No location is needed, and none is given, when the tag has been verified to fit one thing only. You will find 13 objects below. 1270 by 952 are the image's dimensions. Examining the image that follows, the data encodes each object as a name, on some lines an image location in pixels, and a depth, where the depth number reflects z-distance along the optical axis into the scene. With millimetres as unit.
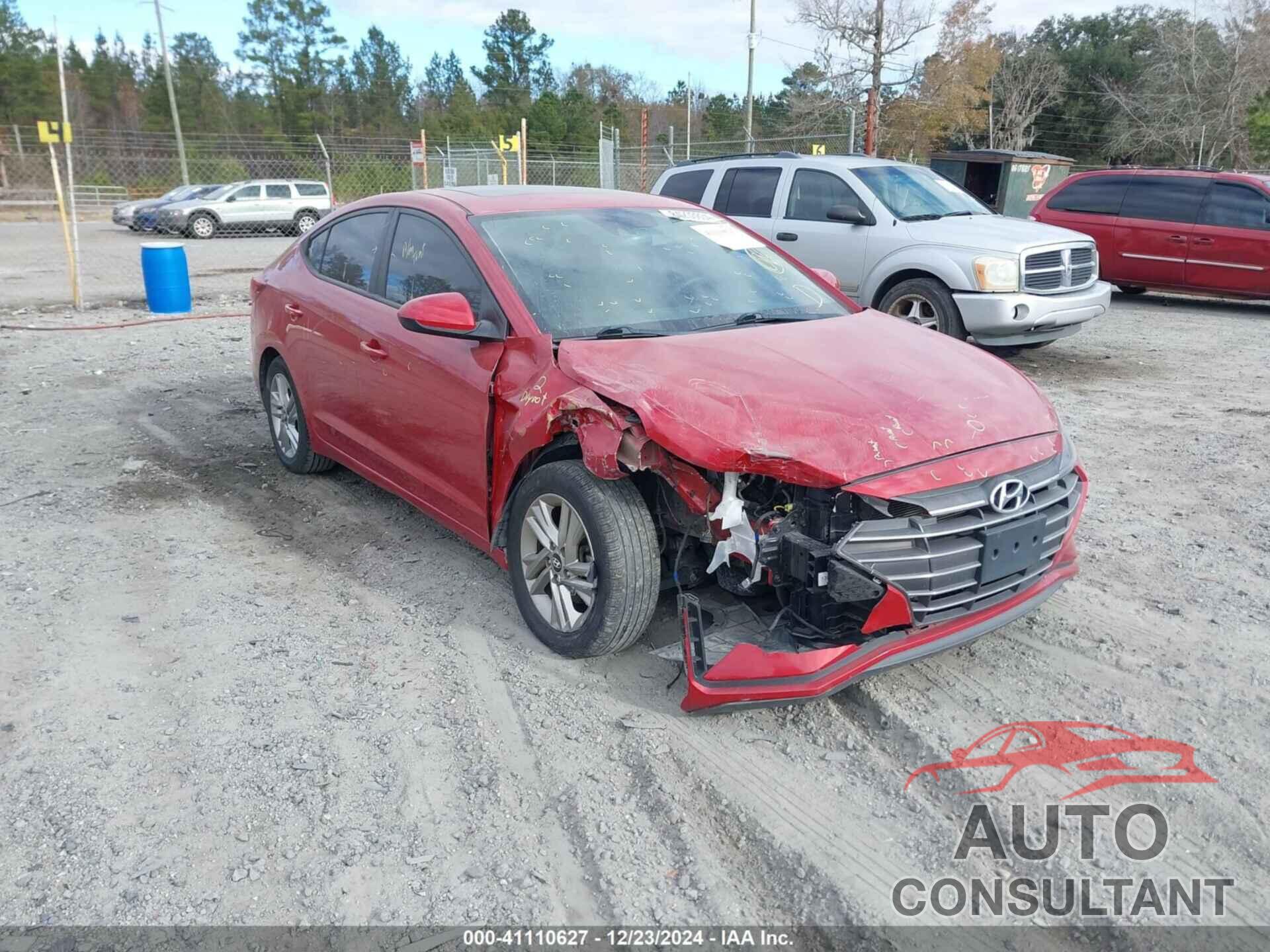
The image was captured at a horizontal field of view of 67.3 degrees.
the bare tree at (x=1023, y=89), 42281
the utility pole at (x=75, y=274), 11664
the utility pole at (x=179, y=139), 31453
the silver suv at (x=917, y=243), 7996
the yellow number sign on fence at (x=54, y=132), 10812
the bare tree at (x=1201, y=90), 35500
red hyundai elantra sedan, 2979
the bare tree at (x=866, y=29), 30406
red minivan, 11367
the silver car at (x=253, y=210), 23844
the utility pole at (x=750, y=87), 27391
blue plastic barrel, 11812
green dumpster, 21547
